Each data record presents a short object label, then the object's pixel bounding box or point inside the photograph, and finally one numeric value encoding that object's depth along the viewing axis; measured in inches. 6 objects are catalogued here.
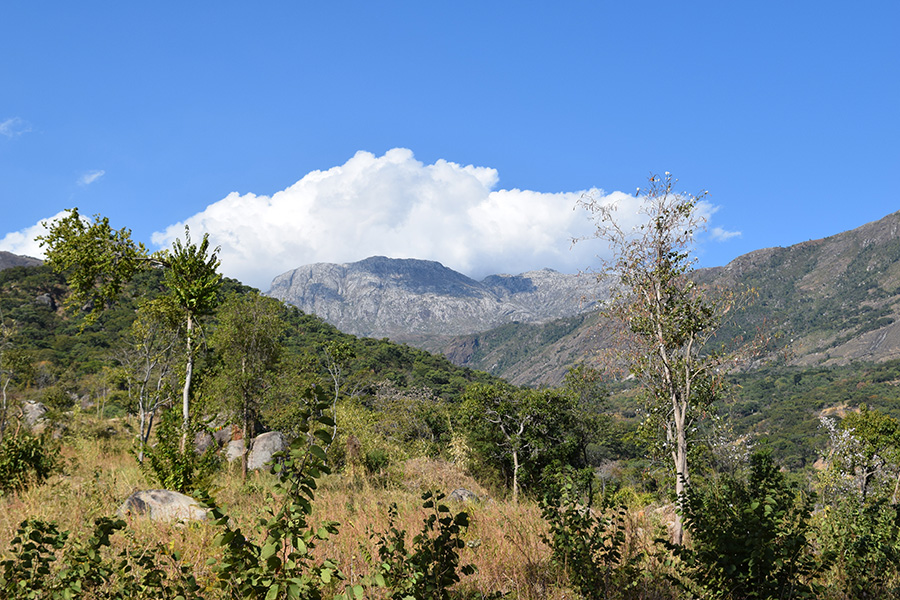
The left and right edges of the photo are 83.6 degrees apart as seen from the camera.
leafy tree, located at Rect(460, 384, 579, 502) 1232.2
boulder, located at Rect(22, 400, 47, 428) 1173.1
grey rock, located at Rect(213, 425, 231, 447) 1211.9
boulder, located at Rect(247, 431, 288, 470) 1015.6
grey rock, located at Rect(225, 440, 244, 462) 1045.2
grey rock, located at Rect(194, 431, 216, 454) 1136.8
